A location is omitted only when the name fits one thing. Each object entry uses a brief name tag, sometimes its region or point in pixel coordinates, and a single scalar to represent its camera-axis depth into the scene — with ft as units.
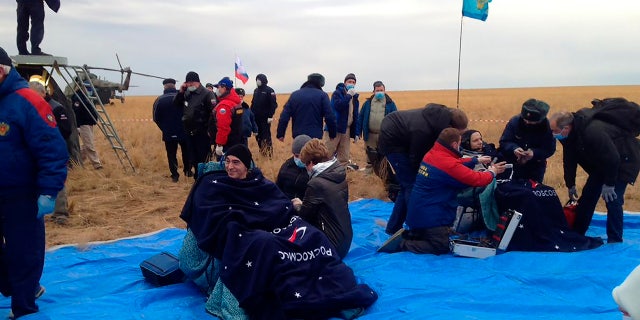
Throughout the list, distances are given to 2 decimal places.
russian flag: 54.85
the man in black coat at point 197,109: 28.04
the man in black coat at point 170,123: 30.09
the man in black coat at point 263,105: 38.60
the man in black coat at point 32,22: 25.95
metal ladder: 29.44
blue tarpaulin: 12.87
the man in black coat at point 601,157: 16.85
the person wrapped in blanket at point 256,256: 12.14
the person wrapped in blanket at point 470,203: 18.54
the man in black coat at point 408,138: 18.61
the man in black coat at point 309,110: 27.99
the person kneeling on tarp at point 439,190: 16.84
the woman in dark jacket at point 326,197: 15.30
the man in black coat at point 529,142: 18.19
